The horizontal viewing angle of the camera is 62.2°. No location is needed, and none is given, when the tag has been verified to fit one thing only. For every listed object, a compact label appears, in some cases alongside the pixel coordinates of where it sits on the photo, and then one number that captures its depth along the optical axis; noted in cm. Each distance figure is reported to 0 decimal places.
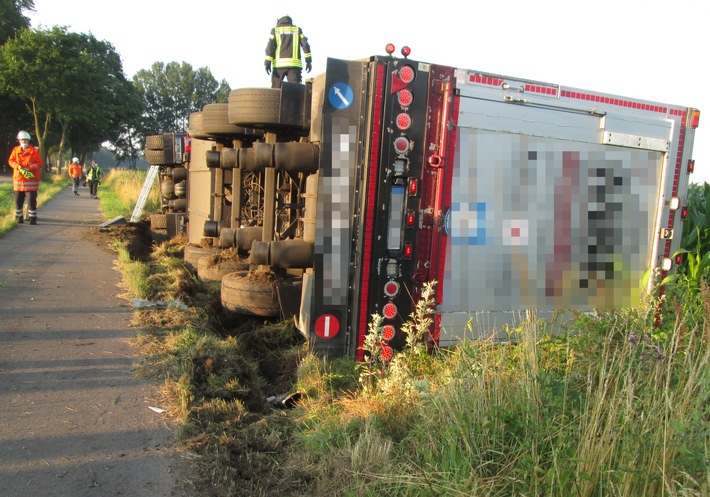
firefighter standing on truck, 803
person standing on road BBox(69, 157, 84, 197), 2814
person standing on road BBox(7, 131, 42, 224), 1280
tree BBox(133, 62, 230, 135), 7381
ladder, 1683
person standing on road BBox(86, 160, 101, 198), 2627
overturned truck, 463
